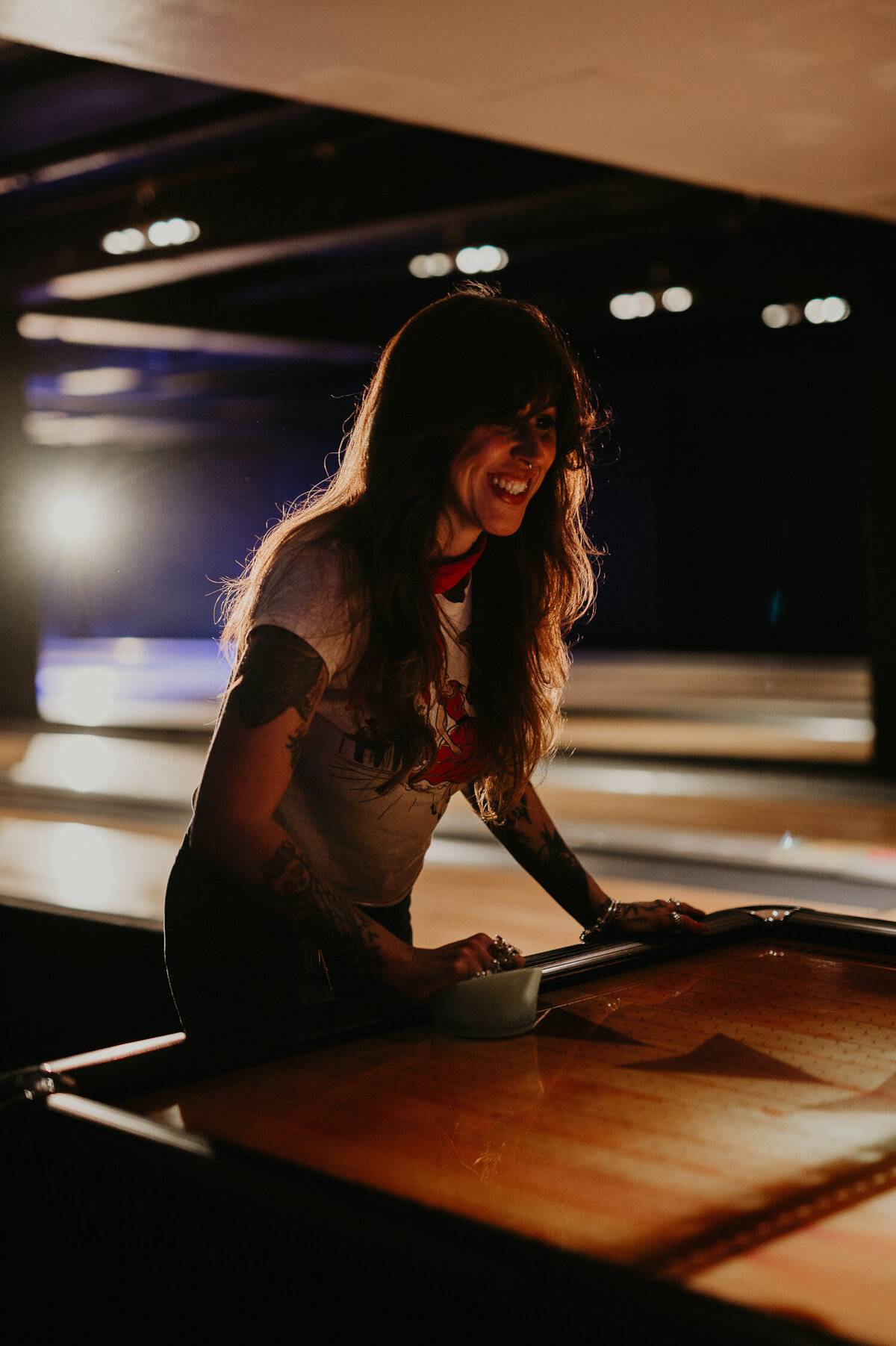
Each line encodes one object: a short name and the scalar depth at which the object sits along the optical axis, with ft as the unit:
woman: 4.71
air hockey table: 2.99
